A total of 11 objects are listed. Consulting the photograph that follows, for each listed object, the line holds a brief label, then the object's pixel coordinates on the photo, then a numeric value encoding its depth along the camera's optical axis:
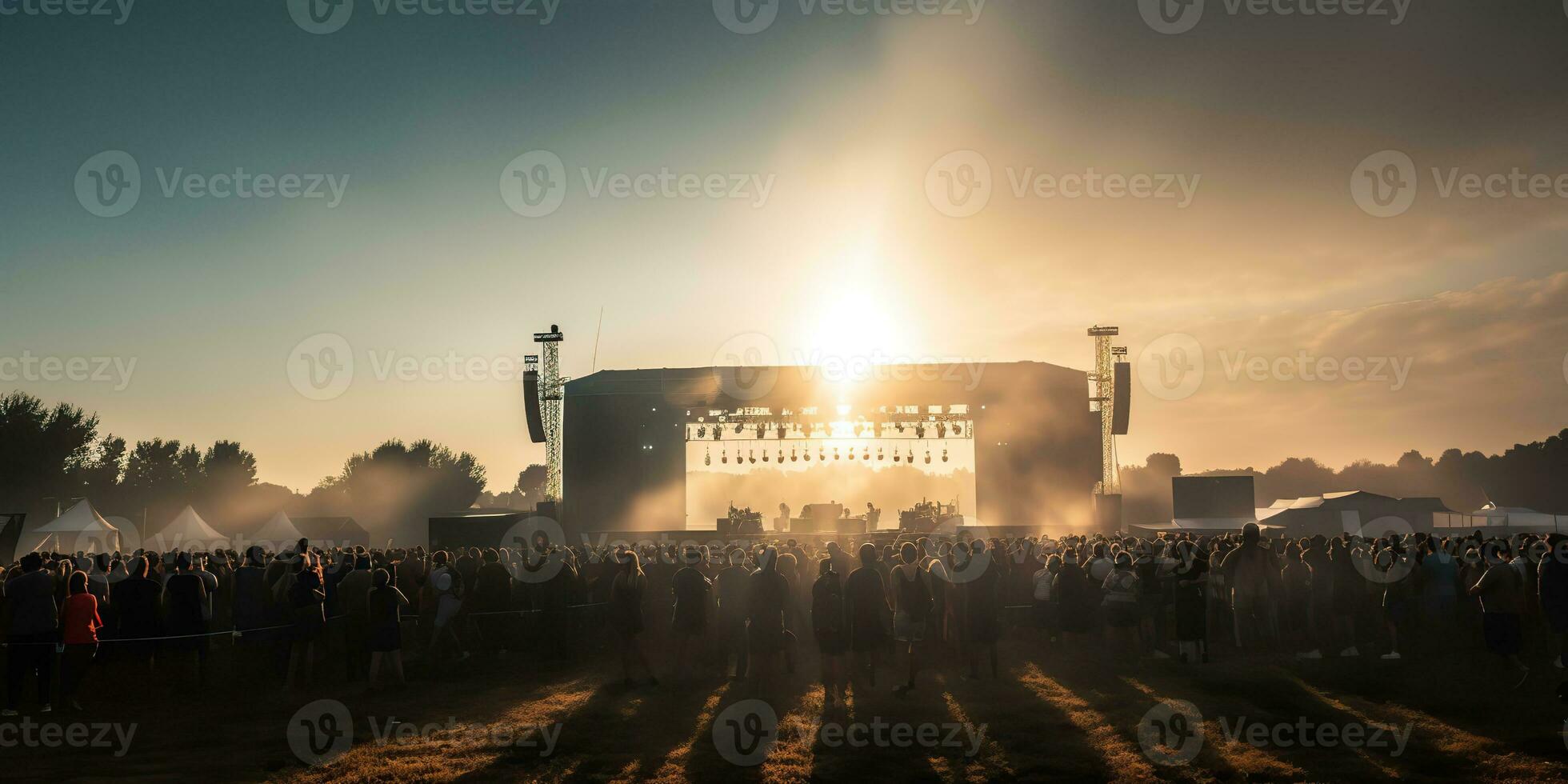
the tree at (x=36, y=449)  45.16
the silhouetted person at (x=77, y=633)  9.83
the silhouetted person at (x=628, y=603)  10.83
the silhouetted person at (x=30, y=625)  9.64
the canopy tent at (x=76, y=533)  27.44
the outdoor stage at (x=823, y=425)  31.95
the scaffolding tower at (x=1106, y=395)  31.44
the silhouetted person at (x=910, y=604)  10.45
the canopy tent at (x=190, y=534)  33.03
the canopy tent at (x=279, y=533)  34.47
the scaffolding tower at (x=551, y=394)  30.94
